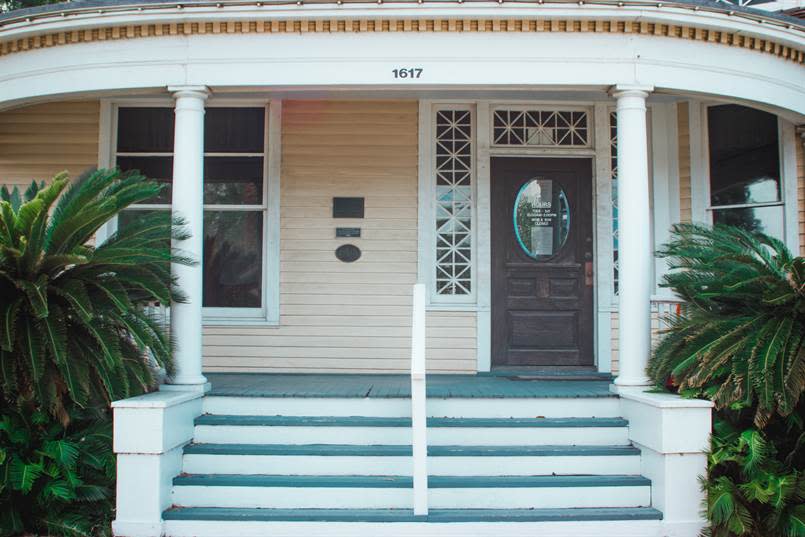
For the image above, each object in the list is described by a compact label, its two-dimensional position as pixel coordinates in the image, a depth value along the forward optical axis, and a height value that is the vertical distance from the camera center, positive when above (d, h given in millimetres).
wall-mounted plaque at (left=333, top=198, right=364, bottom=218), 7383 +1065
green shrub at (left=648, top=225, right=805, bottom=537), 4559 -379
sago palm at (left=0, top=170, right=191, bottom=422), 4719 +125
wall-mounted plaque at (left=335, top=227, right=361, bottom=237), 7383 +823
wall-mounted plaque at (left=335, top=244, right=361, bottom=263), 7383 +611
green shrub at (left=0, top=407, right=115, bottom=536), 4684 -1070
